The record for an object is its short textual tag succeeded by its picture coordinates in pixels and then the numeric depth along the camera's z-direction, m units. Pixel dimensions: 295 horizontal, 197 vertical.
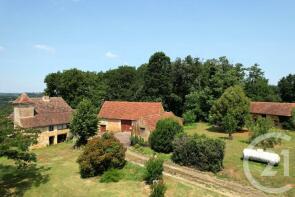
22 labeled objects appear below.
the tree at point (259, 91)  71.94
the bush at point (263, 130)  36.08
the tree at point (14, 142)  25.91
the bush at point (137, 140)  40.38
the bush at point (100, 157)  30.34
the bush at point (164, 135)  36.88
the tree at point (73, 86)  66.38
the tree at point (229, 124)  43.50
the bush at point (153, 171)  27.48
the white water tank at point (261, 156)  30.59
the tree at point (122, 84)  73.50
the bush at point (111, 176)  28.88
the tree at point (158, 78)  63.66
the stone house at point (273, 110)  54.28
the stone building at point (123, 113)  51.38
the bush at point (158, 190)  23.61
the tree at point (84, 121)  41.09
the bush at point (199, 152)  30.67
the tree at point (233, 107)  47.69
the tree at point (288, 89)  77.69
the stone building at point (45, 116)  46.44
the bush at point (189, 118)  59.44
